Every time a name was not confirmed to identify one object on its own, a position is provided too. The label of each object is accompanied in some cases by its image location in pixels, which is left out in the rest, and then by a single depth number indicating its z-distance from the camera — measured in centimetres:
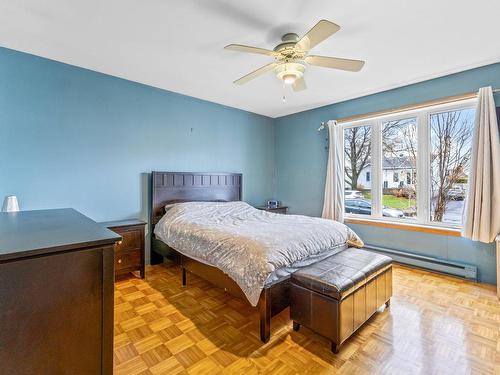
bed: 191
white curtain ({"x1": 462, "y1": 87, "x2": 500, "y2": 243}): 275
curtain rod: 299
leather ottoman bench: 175
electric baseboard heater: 296
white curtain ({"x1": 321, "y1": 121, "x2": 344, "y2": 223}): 412
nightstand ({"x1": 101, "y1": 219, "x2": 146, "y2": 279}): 294
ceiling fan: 194
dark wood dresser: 80
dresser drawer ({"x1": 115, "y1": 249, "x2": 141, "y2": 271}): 294
